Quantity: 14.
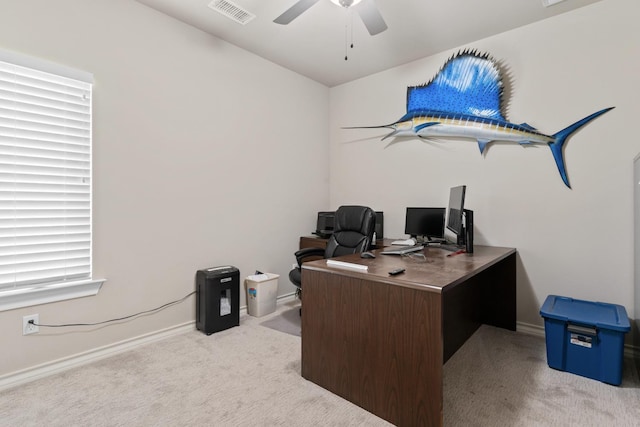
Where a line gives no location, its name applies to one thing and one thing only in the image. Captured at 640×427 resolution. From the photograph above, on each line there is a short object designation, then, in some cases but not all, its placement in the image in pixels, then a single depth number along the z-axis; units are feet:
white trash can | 10.52
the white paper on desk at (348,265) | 5.98
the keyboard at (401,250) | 7.78
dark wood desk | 4.90
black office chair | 9.39
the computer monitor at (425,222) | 10.36
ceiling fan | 6.72
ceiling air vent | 8.25
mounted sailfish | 9.30
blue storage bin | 6.52
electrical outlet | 6.72
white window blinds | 6.57
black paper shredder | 9.14
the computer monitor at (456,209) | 8.42
